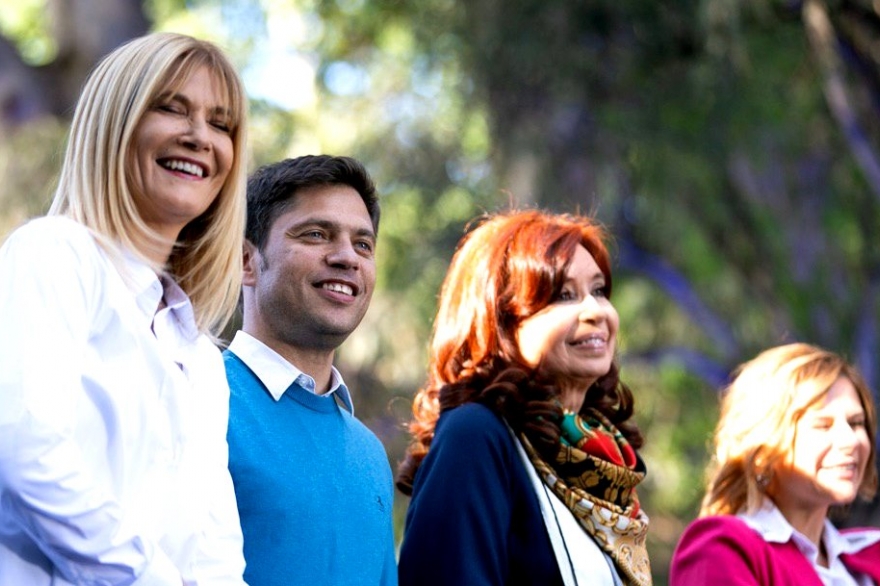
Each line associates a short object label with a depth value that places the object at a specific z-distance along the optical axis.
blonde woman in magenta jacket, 7.62
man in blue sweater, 5.36
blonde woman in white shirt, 4.13
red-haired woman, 6.24
